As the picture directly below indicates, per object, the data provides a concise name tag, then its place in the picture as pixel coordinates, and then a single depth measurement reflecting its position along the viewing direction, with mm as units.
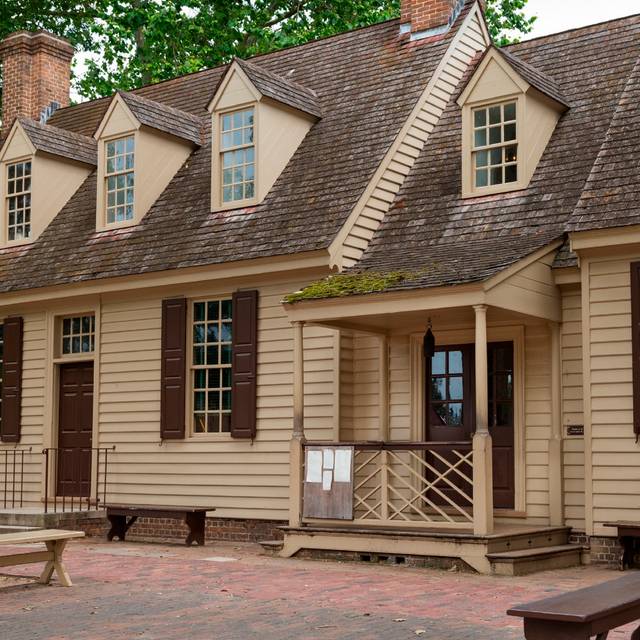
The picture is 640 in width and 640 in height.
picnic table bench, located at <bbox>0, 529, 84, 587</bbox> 10203
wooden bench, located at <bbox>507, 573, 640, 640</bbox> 5867
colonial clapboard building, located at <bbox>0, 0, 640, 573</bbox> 12289
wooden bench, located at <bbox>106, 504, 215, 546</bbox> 14297
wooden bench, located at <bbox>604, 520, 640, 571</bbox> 11365
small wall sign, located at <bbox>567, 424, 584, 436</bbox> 12750
